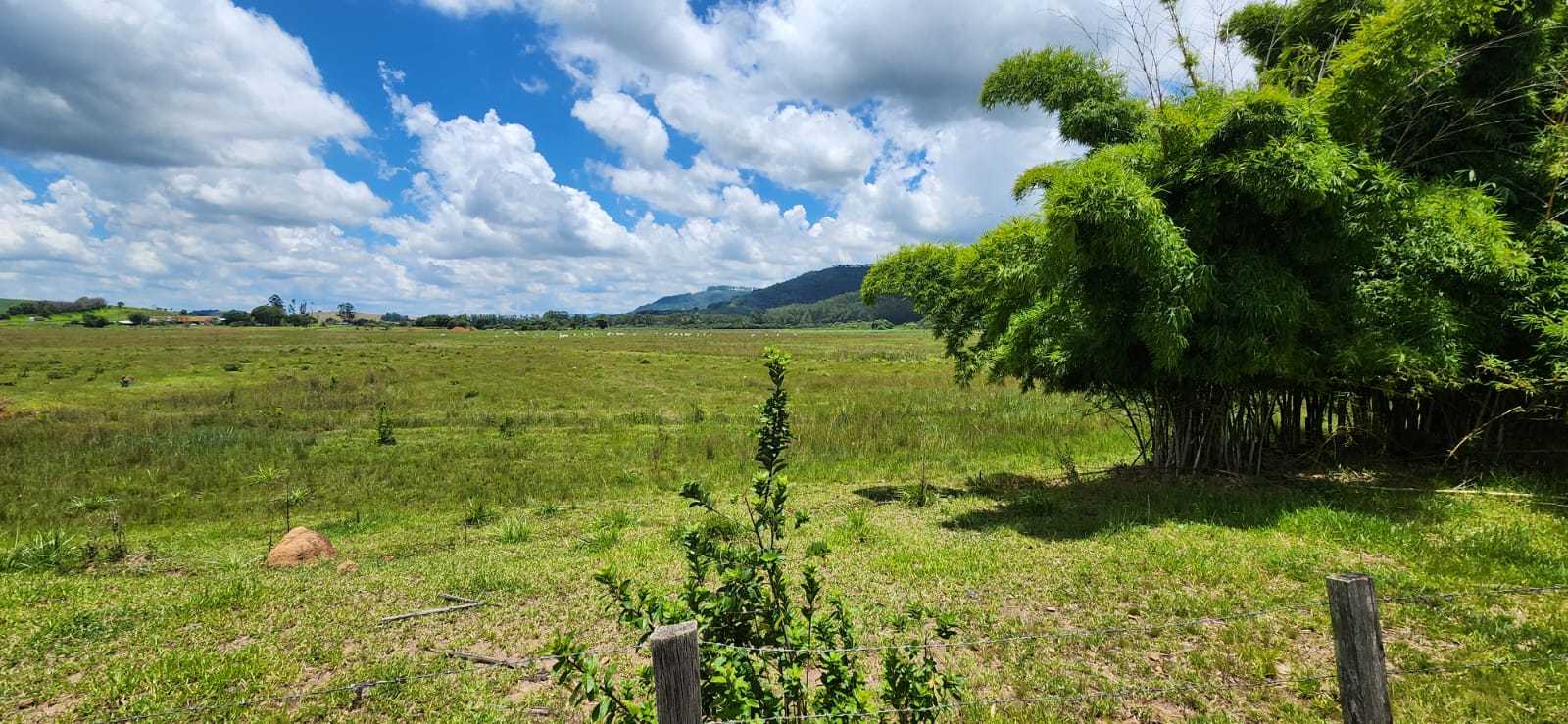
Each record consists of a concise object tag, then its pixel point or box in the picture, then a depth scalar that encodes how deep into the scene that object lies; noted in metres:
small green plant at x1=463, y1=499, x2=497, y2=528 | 10.20
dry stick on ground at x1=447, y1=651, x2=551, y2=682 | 4.86
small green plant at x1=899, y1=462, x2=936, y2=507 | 10.10
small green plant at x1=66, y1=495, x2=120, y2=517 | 10.41
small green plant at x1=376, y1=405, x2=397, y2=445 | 15.94
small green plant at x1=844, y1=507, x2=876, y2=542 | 8.17
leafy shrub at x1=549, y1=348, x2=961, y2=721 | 2.75
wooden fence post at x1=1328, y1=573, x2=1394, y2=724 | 2.54
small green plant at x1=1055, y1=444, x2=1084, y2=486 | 10.70
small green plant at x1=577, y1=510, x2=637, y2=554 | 8.31
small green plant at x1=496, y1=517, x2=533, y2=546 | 8.96
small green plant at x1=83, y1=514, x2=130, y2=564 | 7.82
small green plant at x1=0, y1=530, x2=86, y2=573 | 7.39
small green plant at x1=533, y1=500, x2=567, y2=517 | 10.62
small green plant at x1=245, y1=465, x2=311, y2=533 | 10.79
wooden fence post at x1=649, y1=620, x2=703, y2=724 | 2.25
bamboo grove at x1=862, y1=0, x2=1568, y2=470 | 6.85
